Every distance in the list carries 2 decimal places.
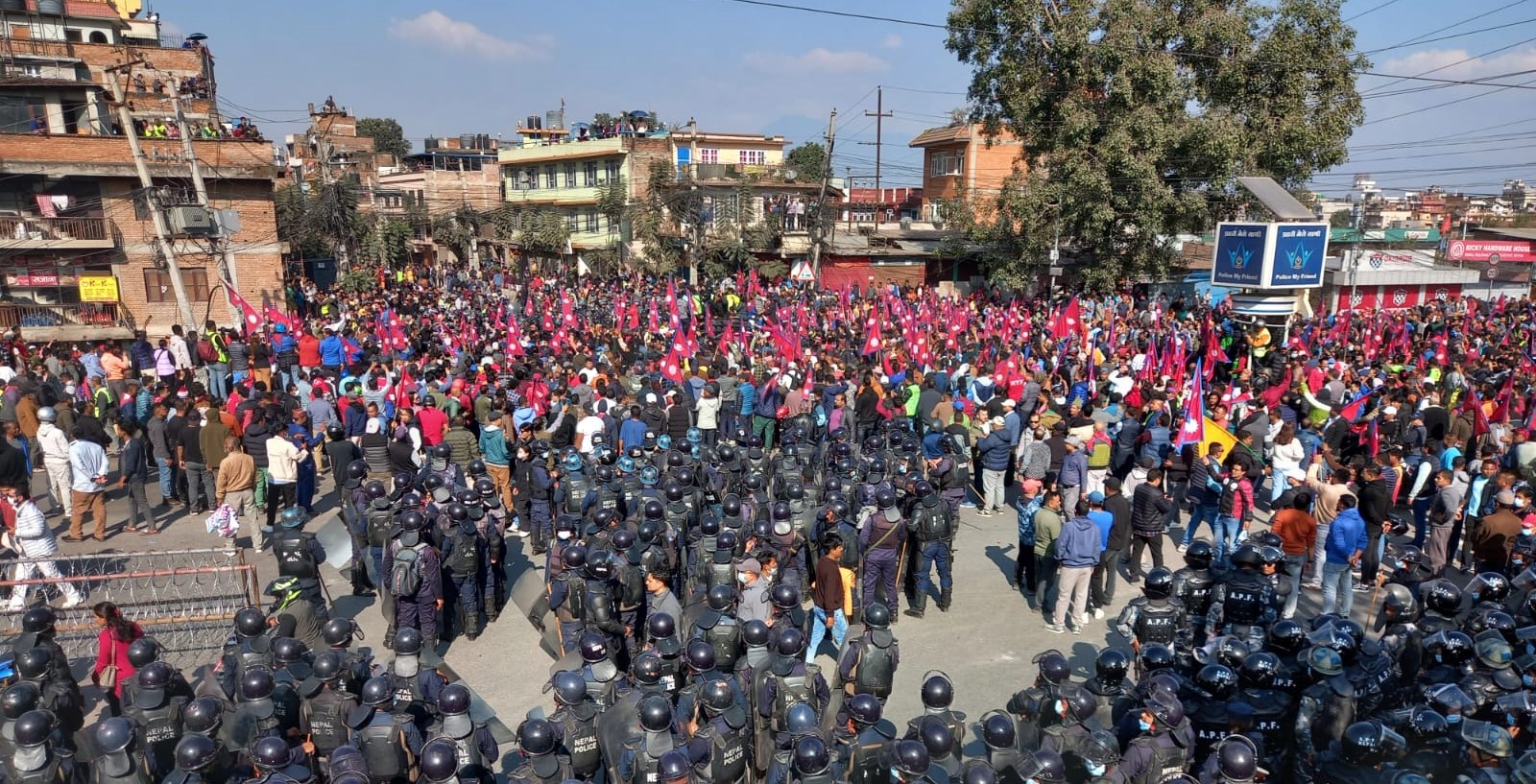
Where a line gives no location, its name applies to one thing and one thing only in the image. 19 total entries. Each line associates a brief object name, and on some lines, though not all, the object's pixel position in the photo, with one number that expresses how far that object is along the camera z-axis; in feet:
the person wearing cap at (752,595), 22.74
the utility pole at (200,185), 65.30
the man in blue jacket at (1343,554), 26.76
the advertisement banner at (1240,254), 67.87
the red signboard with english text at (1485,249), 108.88
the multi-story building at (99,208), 77.87
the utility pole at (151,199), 62.44
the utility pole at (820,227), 102.23
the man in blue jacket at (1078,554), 26.32
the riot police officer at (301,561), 23.09
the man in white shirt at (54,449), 33.76
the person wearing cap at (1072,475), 32.27
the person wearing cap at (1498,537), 26.14
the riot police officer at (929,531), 27.61
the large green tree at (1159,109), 82.48
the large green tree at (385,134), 266.77
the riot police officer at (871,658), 19.74
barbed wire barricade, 26.84
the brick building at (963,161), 135.64
